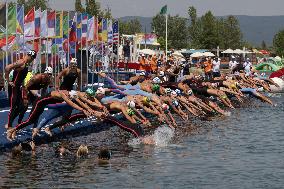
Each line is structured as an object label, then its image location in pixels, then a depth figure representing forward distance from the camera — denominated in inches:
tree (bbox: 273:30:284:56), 5605.3
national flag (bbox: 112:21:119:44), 1620.3
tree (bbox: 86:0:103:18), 3663.9
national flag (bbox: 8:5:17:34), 1093.1
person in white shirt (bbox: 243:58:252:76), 2141.1
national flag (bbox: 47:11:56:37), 1249.4
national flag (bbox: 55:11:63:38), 1277.1
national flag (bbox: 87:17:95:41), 1418.6
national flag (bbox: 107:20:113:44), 1583.2
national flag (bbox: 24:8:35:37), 1176.8
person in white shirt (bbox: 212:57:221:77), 2143.2
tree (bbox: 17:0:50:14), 3939.5
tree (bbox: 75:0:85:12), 3633.6
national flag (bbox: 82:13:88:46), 1391.5
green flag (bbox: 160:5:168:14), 2610.7
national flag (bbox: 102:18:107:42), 1517.0
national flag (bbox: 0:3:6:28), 1075.9
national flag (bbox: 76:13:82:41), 1369.3
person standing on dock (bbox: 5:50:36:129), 814.5
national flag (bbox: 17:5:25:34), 1136.8
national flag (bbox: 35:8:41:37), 1207.6
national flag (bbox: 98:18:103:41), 1500.7
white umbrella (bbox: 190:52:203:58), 3778.1
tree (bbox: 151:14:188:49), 5324.8
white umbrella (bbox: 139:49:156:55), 3112.7
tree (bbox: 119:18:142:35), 5208.2
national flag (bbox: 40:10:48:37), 1225.4
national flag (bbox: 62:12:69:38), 1305.4
